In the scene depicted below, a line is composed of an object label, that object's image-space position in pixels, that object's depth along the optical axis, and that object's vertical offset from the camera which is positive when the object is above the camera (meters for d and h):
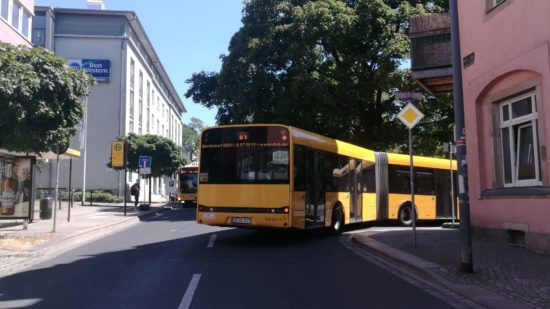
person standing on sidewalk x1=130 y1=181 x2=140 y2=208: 31.72 +0.47
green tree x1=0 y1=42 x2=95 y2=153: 11.99 +2.42
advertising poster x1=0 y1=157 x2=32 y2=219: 16.56 +0.39
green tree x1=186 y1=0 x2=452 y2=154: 24.56 +6.46
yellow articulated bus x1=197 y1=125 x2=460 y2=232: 12.58 +0.51
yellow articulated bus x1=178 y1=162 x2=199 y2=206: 37.31 +0.96
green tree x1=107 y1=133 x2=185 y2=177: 41.38 +3.75
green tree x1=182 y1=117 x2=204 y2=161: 116.67 +15.05
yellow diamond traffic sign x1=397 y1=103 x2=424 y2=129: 11.77 +1.86
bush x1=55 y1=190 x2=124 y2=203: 41.75 +0.14
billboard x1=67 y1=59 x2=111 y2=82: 46.16 +11.72
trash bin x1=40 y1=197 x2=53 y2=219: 20.48 -0.32
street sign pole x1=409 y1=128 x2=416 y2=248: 11.41 -0.34
